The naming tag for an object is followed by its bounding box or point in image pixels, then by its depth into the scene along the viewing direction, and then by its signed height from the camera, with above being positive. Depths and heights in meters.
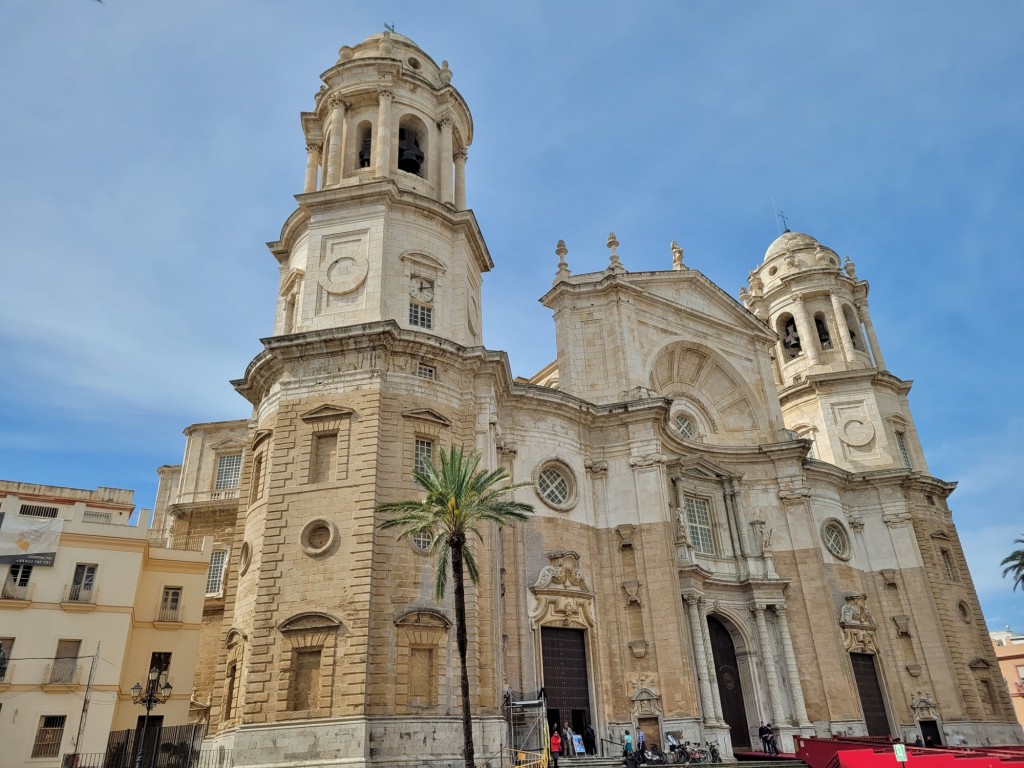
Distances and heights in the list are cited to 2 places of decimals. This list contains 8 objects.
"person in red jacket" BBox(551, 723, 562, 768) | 21.86 +0.76
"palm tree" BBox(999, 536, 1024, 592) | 48.97 +10.56
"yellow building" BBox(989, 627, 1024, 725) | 66.75 +6.82
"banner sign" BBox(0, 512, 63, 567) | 29.36 +8.71
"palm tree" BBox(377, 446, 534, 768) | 19.88 +6.29
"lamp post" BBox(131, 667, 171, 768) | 21.16 +2.51
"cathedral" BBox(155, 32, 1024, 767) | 22.16 +9.25
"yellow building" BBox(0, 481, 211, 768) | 27.44 +5.72
